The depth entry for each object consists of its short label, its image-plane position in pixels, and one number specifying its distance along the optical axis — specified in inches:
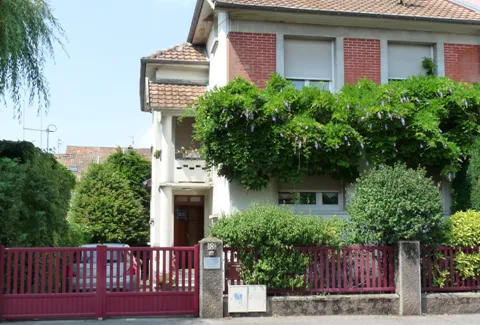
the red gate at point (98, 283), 395.5
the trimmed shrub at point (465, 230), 455.5
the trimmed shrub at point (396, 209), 430.9
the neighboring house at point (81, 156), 2280.5
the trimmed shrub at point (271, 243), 418.3
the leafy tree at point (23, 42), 490.0
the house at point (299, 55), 550.9
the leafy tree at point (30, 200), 446.9
